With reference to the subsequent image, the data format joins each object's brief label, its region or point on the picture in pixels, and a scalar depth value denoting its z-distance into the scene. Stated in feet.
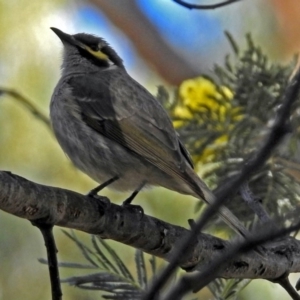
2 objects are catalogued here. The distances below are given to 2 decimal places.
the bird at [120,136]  18.97
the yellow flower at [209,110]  17.37
